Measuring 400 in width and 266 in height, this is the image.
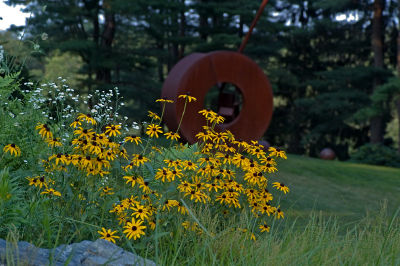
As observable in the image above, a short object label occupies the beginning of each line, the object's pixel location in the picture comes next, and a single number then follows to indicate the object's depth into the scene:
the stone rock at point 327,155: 17.16
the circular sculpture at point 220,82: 10.25
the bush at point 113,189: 3.18
